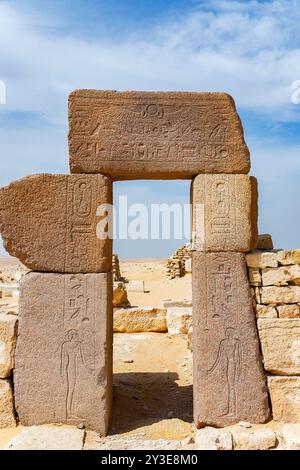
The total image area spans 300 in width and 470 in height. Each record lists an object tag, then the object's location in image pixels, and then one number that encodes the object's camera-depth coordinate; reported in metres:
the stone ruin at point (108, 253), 4.39
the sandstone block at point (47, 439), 3.94
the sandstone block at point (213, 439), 3.98
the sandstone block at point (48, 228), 4.43
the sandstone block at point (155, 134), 4.51
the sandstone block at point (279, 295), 4.52
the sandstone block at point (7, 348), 4.39
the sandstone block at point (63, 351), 4.38
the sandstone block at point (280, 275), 4.52
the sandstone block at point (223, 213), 4.51
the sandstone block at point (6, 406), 4.38
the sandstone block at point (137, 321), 8.66
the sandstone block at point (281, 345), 4.45
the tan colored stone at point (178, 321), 8.45
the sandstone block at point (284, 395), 4.43
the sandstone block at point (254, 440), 4.01
